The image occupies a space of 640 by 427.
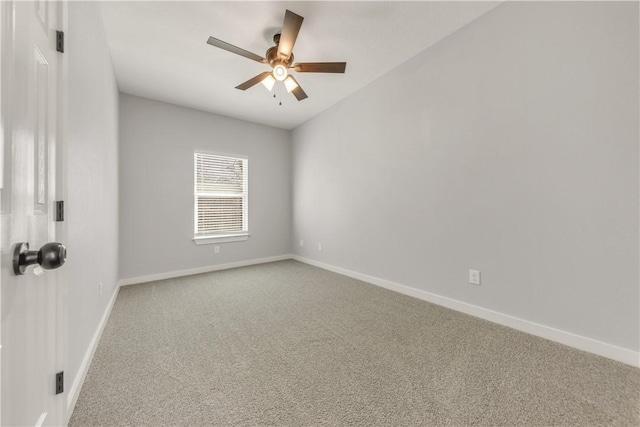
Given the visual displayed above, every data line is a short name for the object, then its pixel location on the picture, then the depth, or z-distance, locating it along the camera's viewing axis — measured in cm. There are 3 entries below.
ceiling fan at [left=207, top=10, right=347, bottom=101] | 195
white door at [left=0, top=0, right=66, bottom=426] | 65
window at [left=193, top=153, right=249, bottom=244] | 409
